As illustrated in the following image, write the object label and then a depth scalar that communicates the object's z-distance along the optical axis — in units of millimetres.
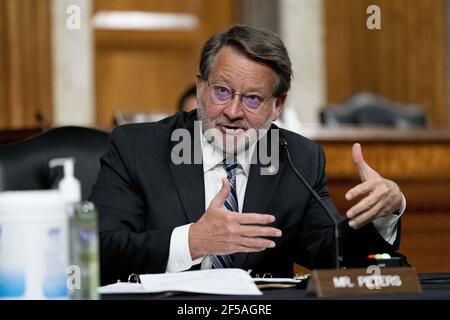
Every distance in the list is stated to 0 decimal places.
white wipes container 4633
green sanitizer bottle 4645
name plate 4750
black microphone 4948
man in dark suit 5267
